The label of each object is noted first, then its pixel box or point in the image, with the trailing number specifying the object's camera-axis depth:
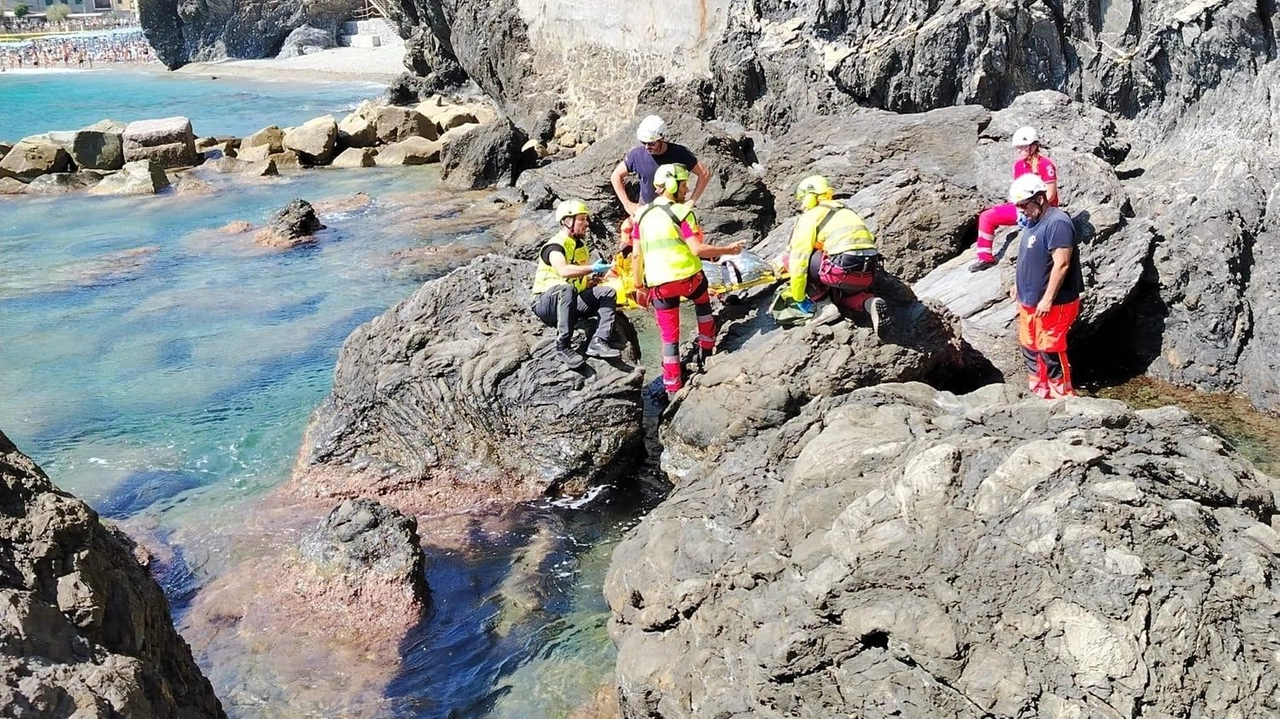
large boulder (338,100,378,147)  27.50
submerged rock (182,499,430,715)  6.29
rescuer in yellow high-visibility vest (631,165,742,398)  8.23
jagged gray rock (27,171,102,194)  24.55
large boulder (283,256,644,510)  8.34
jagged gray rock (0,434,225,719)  3.48
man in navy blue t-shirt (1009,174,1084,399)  7.65
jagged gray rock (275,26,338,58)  60.84
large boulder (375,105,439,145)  28.02
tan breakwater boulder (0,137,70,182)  25.56
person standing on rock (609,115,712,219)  9.72
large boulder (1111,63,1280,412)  9.14
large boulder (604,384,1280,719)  3.82
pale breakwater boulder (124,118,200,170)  27.20
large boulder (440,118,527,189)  22.08
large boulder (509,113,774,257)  13.62
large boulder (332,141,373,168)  25.95
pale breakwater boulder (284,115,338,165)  26.53
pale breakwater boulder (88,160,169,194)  23.97
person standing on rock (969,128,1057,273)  9.64
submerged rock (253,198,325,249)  18.27
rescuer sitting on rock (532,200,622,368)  8.23
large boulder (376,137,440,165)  25.97
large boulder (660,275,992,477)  7.69
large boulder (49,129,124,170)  26.31
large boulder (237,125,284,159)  27.61
